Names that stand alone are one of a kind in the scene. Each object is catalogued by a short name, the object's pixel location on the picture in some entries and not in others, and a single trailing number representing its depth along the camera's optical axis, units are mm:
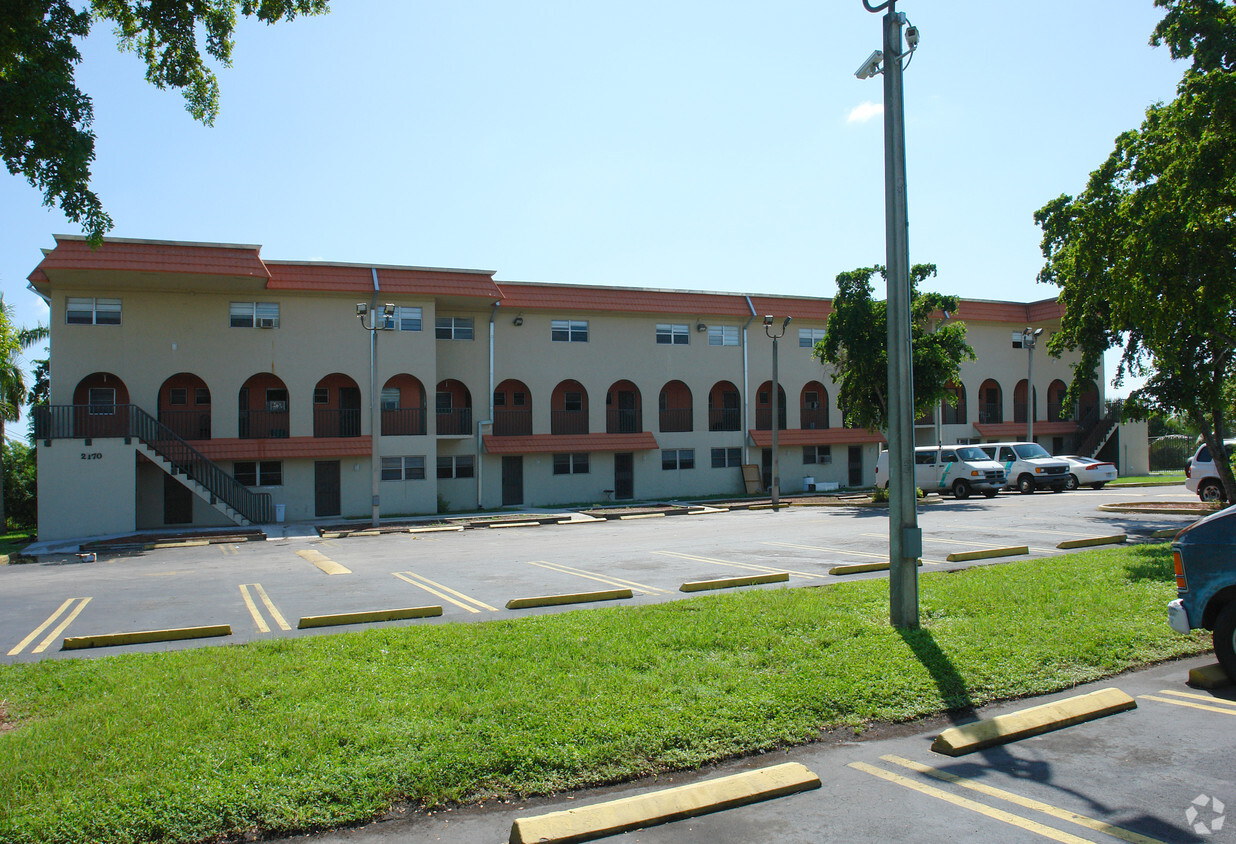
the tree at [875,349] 29672
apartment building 26234
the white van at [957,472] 30531
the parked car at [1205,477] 23500
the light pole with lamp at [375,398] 25547
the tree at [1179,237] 13078
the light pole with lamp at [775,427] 30009
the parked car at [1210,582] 6547
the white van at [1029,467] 32156
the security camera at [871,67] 8430
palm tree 30594
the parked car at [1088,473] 33438
